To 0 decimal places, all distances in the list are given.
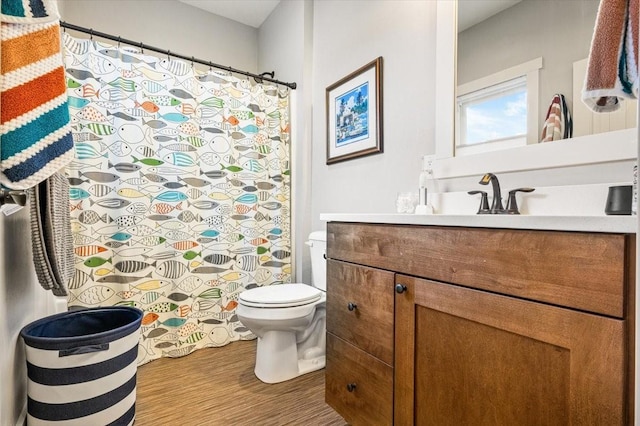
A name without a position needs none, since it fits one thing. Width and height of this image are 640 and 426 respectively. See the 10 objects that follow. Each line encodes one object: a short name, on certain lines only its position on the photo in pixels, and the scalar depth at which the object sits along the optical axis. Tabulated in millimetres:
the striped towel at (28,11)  758
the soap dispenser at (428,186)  1400
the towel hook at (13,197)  798
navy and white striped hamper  1017
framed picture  1721
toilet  1594
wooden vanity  579
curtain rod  1676
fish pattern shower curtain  1748
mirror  960
